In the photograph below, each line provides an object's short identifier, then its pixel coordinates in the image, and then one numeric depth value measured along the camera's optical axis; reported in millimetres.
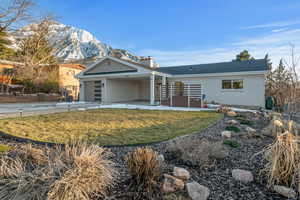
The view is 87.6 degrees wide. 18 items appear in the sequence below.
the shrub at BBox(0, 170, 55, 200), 1710
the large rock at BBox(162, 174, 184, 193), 2021
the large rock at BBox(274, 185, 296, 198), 1938
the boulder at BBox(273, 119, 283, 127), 4310
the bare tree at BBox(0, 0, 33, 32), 16484
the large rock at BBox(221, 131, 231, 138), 4458
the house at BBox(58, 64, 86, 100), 19883
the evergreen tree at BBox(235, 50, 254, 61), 23281
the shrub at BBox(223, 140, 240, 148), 3674
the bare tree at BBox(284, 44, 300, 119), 4172
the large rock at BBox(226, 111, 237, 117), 8066
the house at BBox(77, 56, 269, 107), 12586
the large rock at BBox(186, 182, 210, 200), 1909
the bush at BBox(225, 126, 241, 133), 5114
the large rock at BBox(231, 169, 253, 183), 2277
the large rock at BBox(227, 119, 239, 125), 6153
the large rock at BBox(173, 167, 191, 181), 2248
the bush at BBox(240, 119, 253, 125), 6274
